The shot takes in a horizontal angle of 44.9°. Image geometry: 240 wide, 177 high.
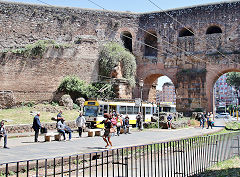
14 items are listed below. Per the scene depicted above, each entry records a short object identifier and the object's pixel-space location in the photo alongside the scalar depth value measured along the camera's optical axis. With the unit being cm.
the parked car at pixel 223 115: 4395
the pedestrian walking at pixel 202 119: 2210
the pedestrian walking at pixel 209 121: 2157
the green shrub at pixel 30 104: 2781
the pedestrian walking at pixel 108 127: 1049
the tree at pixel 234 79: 5403
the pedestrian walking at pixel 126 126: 1712
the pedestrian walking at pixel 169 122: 2011
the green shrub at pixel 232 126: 2115
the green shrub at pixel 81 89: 2783
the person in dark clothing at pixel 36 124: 1257
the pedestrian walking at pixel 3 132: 1058
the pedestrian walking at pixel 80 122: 1491
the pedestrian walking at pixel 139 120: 1904
